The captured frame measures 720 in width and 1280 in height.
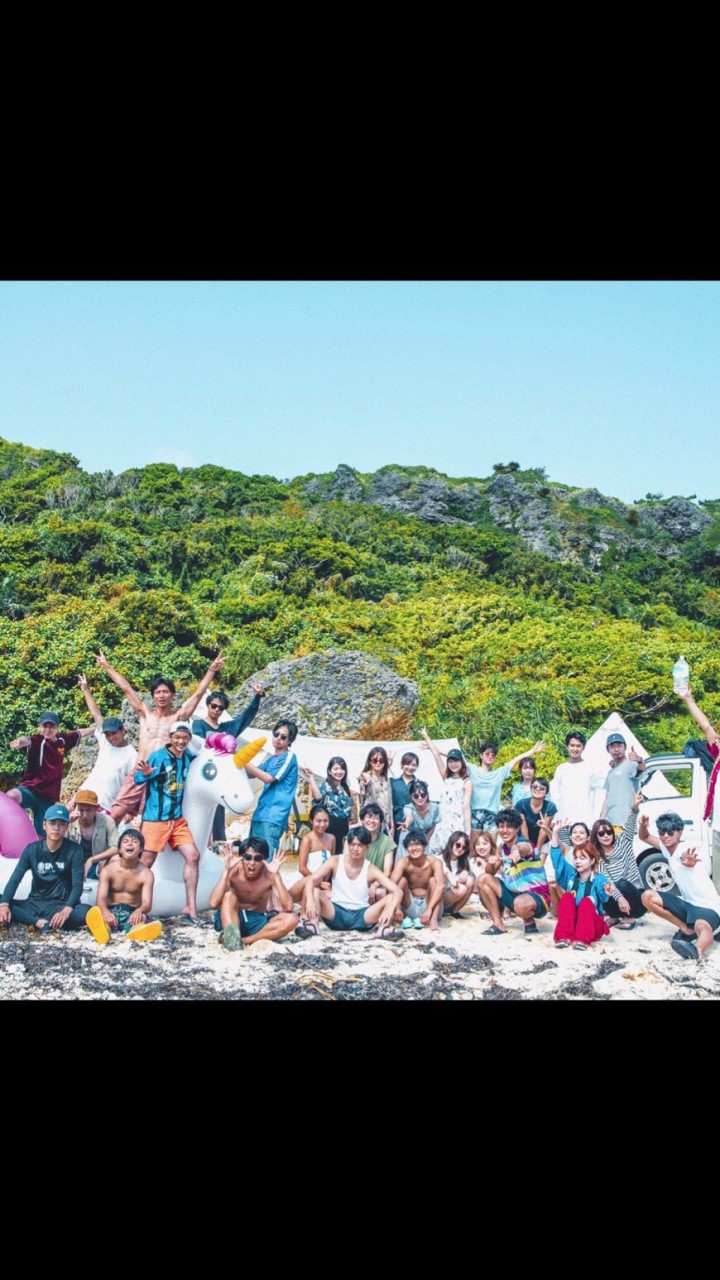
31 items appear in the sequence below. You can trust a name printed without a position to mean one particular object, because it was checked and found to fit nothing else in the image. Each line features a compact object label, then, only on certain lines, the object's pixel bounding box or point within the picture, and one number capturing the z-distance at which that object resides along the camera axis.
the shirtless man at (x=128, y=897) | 6.47
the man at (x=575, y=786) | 7.11
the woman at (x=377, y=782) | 7.09
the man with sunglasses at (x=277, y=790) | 6.89
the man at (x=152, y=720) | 6.81
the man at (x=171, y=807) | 6.66
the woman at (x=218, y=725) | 6.89
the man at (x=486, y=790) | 7.25
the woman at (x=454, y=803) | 7.11
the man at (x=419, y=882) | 6.64
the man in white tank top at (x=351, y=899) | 6.54
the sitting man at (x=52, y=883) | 6.43
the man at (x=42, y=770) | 6.91
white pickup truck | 6.69
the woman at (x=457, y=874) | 6.77
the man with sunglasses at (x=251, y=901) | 6.39
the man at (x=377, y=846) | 6.61
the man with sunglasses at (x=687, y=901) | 6.33
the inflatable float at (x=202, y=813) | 6.66
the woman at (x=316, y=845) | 6.75
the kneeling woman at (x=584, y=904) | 6.45
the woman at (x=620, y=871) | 6.53
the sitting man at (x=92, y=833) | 6.65
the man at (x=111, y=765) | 6.97
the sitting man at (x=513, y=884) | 6.66
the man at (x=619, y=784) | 7.03
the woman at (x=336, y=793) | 6.94
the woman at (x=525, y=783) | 7.16
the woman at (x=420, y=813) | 7.05
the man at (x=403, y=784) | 7.12
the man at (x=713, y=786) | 6.73
